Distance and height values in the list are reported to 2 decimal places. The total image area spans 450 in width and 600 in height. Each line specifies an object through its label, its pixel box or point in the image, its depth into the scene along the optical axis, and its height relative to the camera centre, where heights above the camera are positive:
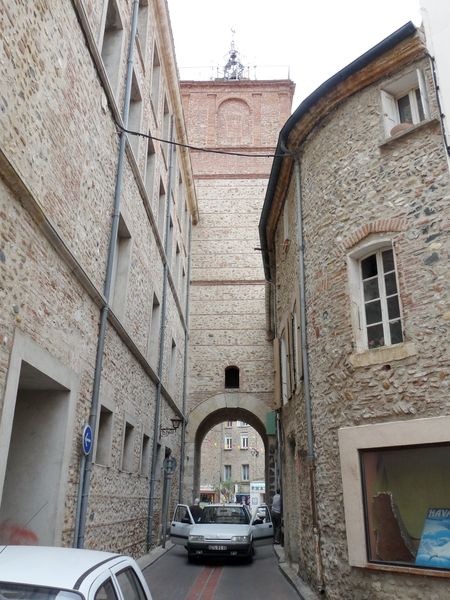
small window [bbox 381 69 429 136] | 8.13 +5.76
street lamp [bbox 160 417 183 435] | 15.24 +1.96
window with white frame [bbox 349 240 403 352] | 7.34 +2.71
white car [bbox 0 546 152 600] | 2.55 -0.36
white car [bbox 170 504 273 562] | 12.04 -0.68
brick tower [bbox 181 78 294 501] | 21.19 +9.62
